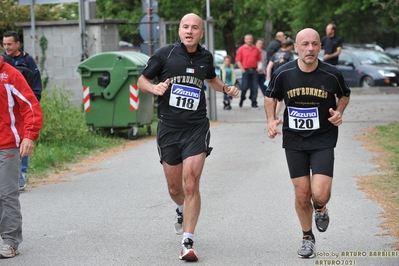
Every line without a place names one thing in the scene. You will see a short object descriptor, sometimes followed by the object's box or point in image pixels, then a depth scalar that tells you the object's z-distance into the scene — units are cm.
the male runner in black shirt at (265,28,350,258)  706
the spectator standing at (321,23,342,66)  2014
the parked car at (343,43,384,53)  3801
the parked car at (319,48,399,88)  3027
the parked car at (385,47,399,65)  4656
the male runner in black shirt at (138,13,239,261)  733
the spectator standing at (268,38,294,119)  1950
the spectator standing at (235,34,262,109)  2284
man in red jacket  736
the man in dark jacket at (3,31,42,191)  1084
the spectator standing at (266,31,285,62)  2119
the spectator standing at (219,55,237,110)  2286
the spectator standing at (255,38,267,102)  2317
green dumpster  1614
